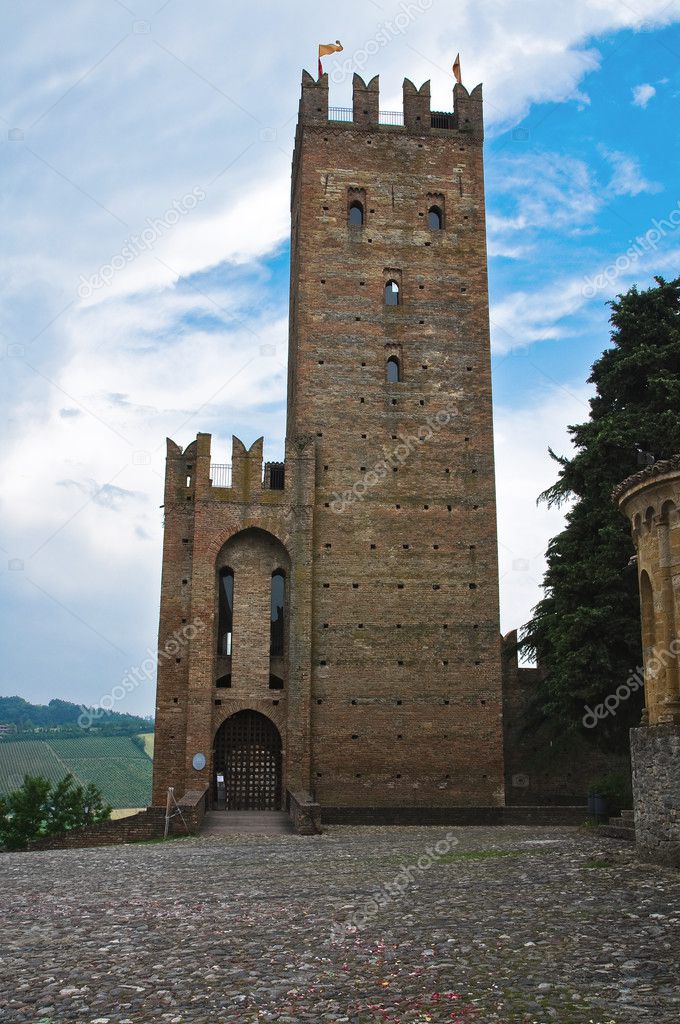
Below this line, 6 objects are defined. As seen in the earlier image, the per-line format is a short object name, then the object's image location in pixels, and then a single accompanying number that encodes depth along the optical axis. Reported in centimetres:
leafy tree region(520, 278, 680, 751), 2069
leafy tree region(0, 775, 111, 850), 3819
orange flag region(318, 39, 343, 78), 3419
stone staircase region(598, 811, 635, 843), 1734
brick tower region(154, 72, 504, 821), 2759
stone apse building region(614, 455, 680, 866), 1314
